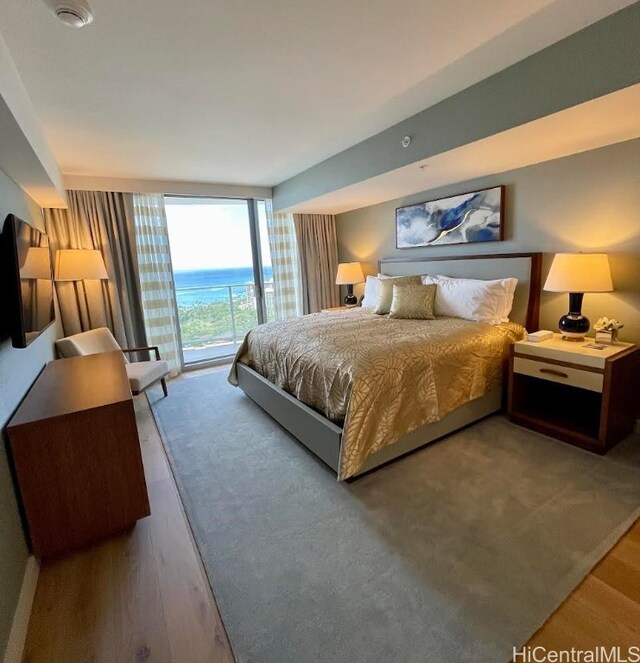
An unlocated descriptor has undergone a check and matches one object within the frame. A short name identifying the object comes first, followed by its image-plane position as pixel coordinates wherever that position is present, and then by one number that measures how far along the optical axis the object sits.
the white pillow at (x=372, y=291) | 4.22
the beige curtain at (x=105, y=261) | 3.76
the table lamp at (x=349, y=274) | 4.87
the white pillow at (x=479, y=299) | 3.07
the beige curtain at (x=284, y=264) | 5.06
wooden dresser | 1.60
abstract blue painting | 3.27
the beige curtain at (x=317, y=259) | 5.24
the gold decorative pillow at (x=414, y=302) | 3.37
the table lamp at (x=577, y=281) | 2.42
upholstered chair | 3.02
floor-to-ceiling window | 4.84
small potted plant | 2.45
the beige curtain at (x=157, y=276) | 4.18
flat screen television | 1.62
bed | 2.14
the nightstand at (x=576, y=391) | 2.28
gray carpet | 1.30
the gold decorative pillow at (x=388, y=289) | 3.72
